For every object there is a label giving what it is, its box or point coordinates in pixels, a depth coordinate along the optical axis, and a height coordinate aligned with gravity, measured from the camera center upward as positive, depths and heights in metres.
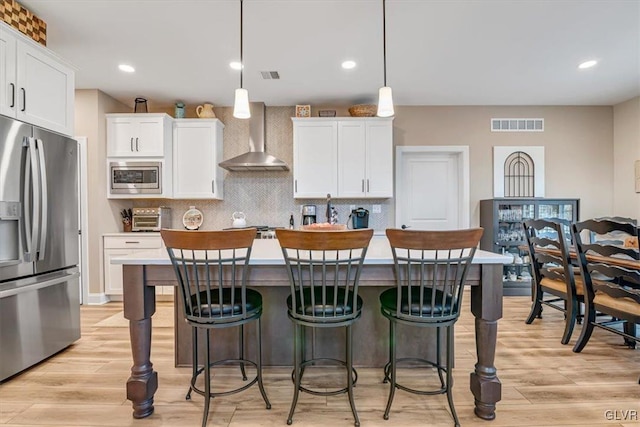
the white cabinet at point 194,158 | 4.26 +0.73
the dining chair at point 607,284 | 2.15 -0.55
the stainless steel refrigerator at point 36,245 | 2.11 -0.22
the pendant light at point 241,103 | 2.29 +0.79
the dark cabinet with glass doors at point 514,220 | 4.16 -0.12
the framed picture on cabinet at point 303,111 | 4.29 +1.36
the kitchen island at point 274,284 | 1.73 -0.46
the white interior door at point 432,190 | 4.66 +0.32
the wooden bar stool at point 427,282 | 1.53 -0.37
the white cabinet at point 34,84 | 2.16 +0.96
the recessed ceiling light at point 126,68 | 3.32 +1.52
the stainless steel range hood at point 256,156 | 4.04 +0.73
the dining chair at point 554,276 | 2.64 -0.57
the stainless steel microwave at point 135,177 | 4.05 +0.46
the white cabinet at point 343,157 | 4.21 +0.72
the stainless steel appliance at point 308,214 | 4.34 -0.02
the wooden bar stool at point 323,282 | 1.51 -0.37
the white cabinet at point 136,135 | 4.06 +0.99
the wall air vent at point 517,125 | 4.56 +1.22
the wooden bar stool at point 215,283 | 1.56 -0.37
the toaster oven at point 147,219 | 4.31 -0.07
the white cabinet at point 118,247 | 3.96 -0.42
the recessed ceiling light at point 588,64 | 3.28 +1.51
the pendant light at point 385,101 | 2.25 +0.78
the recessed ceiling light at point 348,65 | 3.24 +1.51
